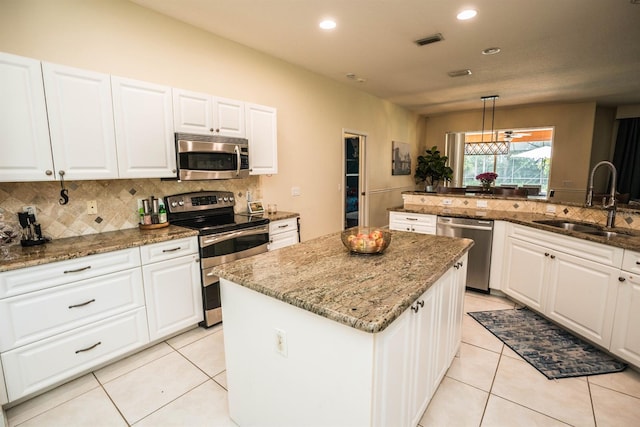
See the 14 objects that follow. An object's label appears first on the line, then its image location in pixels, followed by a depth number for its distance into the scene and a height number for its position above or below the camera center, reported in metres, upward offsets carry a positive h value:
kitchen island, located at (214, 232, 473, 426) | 1.15 -0.69
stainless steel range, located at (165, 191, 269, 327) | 2.69 -0.52
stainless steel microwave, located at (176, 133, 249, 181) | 2.68 +0.16
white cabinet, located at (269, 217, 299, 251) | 3.34 -0.66
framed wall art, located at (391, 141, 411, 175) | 6.72 +0.34
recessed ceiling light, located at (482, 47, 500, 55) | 3.56 +1.43
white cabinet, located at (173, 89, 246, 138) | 2.71 +0.56
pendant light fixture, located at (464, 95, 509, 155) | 5.89 +0.50
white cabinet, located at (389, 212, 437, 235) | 3.74 -0.61
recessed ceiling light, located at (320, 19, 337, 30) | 2.92 +1.43
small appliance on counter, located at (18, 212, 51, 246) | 2.11 -0.39
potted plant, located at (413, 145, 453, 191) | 7.51 +0.13
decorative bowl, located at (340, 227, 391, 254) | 1.88 -0.41
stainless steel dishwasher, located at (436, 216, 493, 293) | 3.39 -0.74
